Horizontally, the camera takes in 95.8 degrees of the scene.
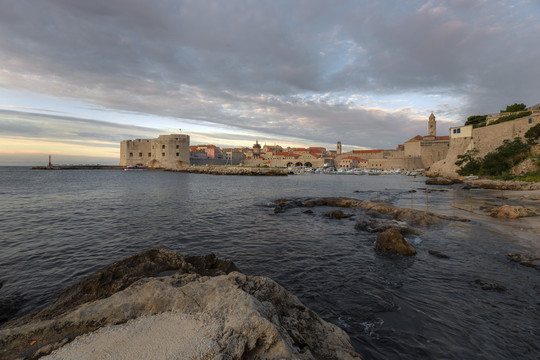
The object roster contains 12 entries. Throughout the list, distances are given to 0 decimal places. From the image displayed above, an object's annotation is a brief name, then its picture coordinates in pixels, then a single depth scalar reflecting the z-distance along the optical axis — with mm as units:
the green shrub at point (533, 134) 27672
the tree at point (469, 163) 35219
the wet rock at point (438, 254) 6448
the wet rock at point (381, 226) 8852
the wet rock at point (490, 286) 4684
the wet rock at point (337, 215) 11797
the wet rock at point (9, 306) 3923
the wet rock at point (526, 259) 5637
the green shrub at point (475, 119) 43494
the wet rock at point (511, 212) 10555
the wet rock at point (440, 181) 31078
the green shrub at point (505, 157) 27906
